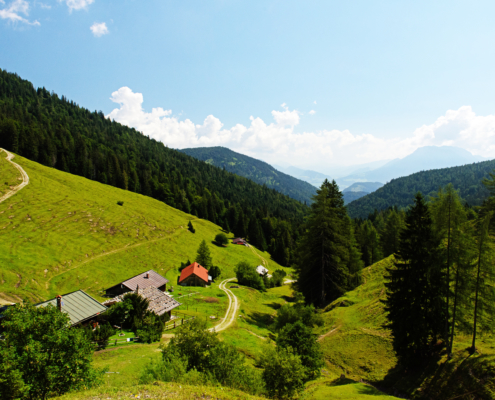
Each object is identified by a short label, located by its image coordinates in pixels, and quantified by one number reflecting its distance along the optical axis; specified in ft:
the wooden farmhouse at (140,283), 154.78
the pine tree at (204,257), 238.27
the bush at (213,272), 235.61
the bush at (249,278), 221.46
